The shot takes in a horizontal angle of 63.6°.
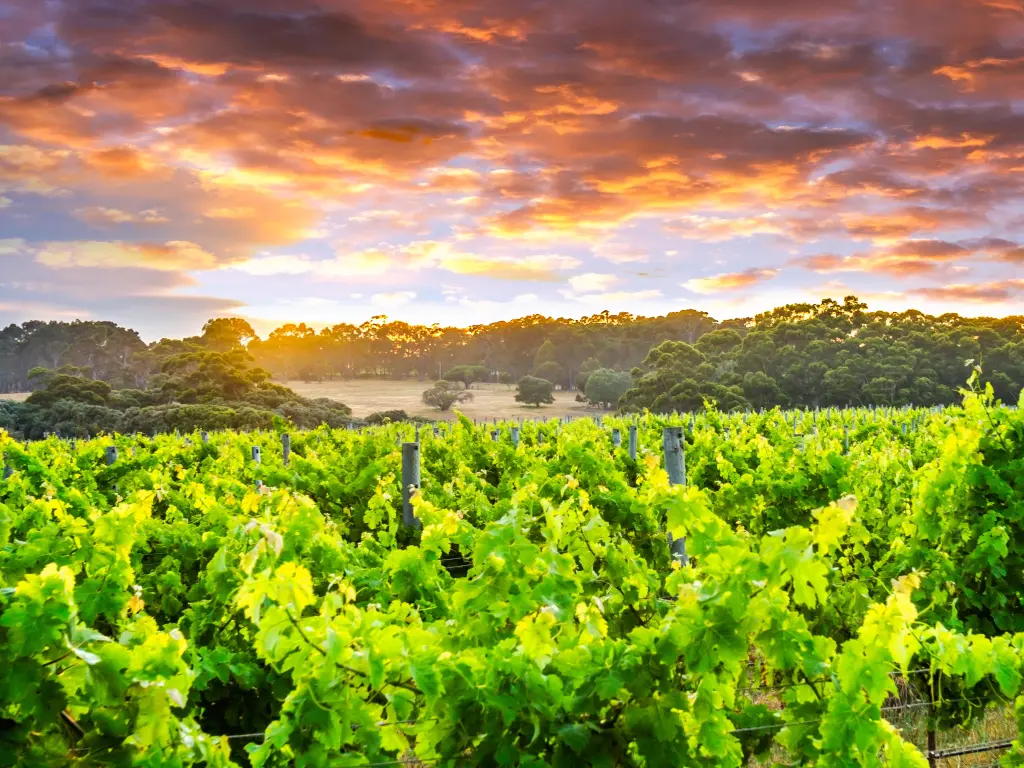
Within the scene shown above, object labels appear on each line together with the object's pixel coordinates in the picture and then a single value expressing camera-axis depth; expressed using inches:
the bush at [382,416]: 2300.7
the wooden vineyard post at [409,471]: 323.3
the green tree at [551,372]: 3634.4
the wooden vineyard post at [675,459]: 255.4
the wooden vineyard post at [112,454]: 458.6
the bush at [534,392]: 3122.5
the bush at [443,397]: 3038.9
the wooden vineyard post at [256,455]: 491.9
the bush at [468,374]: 3855.8
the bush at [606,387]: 2886.3
